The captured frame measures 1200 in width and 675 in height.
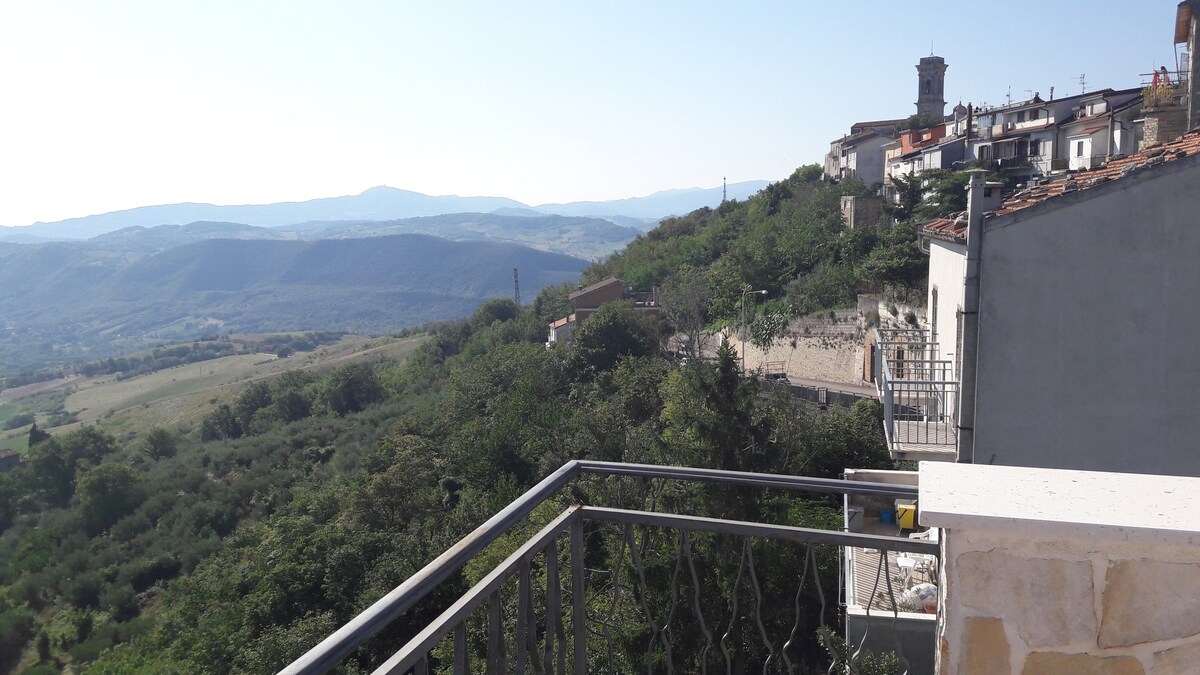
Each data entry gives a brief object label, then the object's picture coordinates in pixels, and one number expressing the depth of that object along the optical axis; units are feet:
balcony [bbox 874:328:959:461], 30.04
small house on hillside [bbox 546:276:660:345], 145.79
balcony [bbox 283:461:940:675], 5.54
